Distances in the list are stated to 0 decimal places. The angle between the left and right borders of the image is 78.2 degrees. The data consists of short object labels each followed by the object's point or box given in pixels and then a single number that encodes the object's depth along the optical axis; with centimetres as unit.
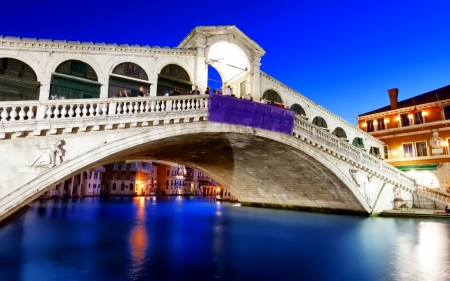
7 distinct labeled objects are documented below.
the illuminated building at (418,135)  2327
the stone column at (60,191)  4038
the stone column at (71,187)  4376
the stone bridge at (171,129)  950
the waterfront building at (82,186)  4072
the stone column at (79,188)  4611
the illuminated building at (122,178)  5928
